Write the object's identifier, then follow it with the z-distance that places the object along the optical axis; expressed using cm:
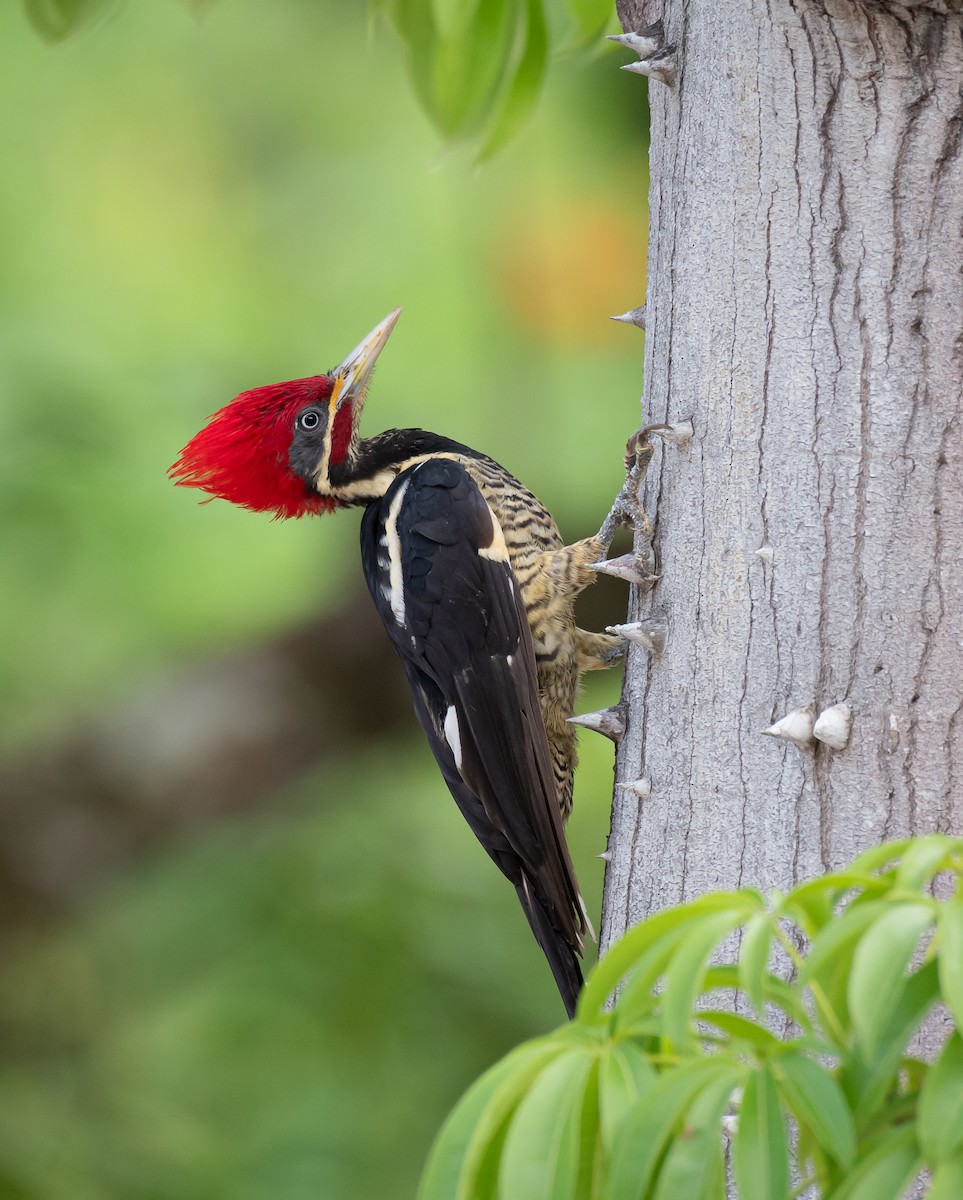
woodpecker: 950
